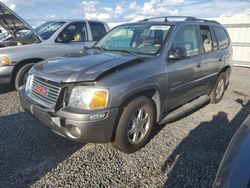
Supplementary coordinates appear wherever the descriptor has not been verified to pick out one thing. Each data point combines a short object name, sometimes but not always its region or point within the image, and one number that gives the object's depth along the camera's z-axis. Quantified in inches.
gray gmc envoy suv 87.9
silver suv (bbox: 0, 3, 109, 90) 165.4
